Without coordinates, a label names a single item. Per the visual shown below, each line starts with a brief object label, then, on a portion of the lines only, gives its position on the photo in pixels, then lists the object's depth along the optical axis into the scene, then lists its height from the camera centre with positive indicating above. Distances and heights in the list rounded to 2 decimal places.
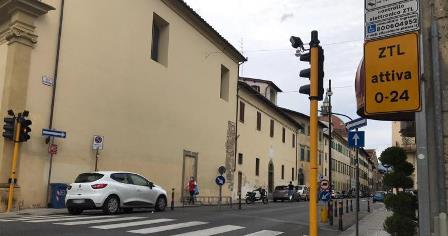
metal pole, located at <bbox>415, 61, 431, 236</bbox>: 4.21 +0.20
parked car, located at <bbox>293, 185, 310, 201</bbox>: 47.03 +0.23
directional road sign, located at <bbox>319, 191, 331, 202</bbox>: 18.33 +0.01
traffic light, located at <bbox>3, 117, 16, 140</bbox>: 18.47 +2.11
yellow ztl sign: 4.35 +1.07
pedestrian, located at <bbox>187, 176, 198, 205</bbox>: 30.91 +0.25
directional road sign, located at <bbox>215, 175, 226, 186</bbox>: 28.43 +0.72
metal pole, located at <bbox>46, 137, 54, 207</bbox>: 20.67 +0.48
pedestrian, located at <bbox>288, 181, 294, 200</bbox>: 45.47 +0.38
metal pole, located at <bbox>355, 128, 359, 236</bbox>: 13.99 +0.20
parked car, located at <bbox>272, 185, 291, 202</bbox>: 45.47 +0.16
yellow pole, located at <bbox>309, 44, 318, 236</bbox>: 6.14 +0.43
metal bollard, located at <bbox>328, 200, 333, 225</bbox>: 18.46 -0.60
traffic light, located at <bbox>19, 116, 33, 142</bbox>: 18.45 +2.11
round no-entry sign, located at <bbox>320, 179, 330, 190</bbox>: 18.97 +0.42
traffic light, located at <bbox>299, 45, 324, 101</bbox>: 6.52 +1.62
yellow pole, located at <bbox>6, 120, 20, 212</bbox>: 18.26 +0.59
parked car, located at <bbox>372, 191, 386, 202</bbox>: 57.94 +0.04
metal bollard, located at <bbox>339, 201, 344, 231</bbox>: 16.59 -0.69
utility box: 20.59 -0.24
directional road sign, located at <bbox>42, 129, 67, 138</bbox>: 20.24 +2.20
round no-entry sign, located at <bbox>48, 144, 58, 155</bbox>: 20.59 +1.56
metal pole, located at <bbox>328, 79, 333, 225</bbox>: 18.44 -0.60
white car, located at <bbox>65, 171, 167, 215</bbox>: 17.73 -0.10
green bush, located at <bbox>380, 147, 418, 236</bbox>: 7.92 +0.02
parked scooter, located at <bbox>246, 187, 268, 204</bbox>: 37.09 -0.14
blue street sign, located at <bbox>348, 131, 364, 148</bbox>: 15.07 +1.74
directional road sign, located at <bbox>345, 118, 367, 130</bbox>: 14.27 +2.05
